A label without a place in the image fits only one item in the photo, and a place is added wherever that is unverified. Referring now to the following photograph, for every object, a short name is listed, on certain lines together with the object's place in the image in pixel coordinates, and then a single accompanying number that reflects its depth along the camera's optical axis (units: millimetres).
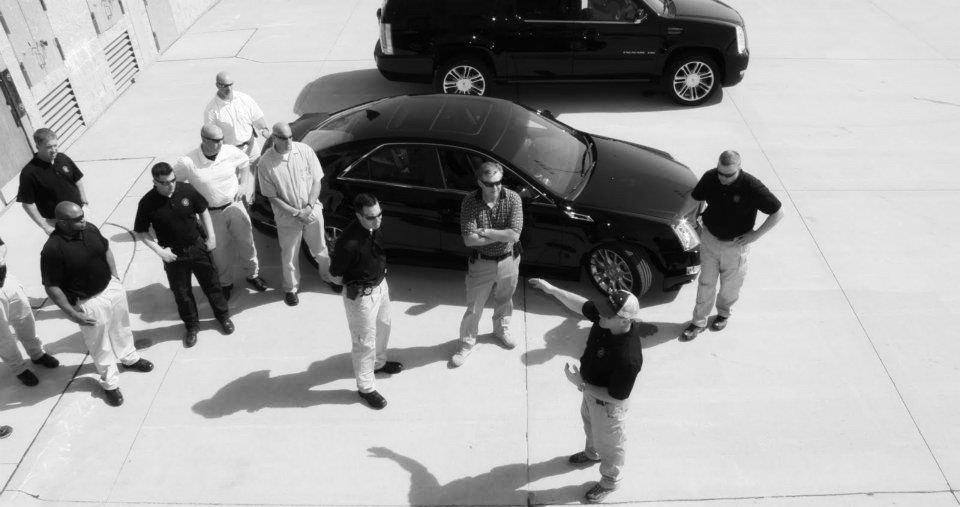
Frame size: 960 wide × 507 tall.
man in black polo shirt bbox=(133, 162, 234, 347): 5727
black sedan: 6406
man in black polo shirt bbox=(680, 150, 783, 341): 5691
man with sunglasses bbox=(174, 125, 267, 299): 6289
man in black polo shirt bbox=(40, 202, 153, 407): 5199
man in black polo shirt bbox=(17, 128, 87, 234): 5992
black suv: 9695
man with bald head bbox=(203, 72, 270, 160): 7379
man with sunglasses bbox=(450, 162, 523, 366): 5512
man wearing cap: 4266
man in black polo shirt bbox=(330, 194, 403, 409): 5121
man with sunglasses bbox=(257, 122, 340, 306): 6230
